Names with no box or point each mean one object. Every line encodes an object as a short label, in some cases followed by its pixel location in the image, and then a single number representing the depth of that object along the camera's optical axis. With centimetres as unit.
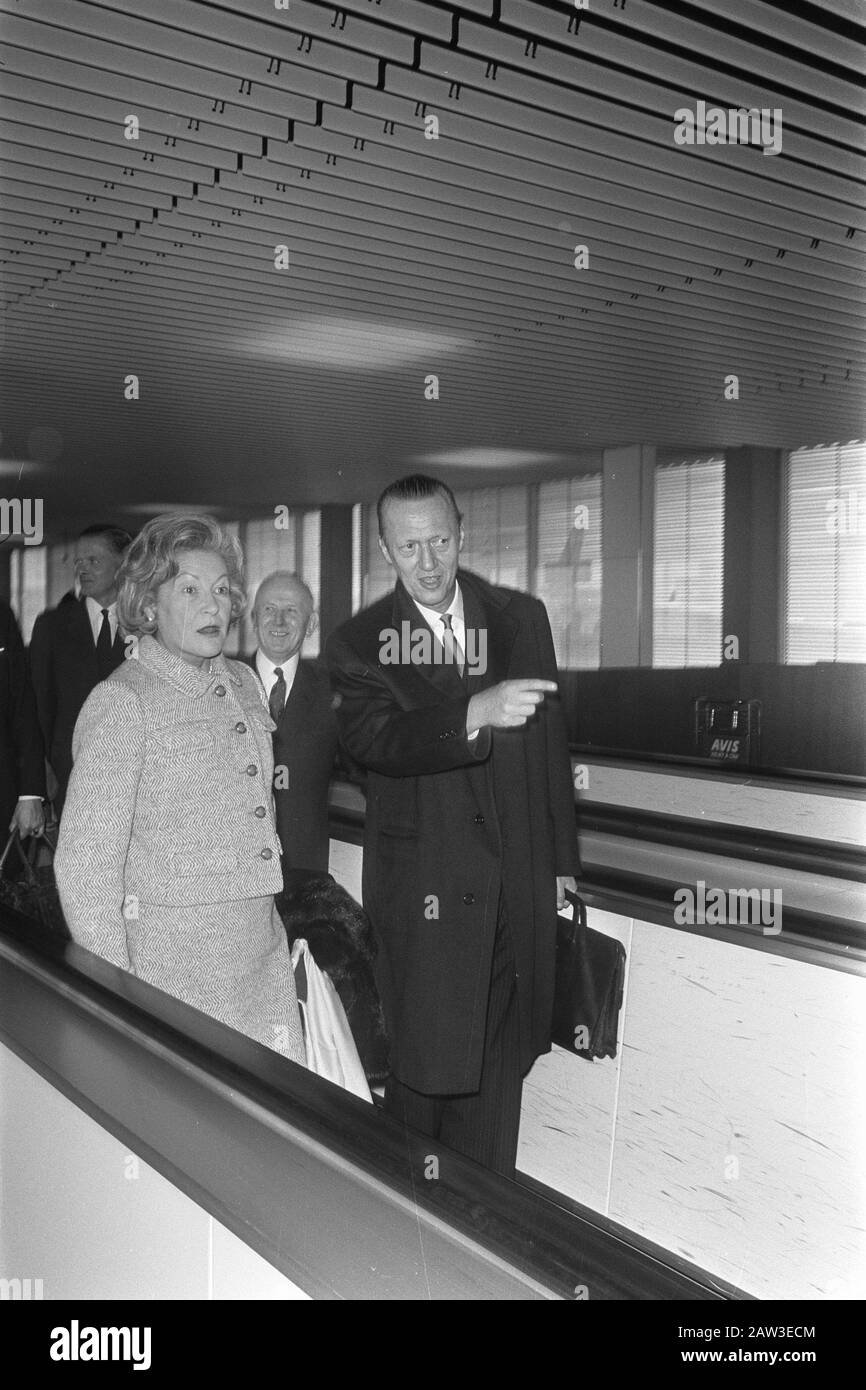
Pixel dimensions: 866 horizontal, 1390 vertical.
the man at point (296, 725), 312
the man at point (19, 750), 372
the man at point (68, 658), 444
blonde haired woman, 181
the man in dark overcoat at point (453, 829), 229
